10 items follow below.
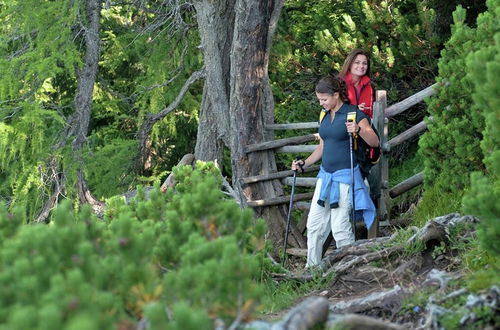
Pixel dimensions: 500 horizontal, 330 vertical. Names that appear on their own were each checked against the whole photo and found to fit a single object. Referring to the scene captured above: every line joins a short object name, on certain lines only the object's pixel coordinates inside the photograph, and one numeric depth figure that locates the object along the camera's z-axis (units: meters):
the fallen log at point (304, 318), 7.16
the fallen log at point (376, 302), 10.43
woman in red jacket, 15.33
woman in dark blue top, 14.16
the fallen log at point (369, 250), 12.43
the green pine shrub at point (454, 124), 14.06
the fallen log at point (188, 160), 20.76
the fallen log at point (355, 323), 8.00
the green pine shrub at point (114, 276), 5.72
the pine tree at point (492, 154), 8.47
